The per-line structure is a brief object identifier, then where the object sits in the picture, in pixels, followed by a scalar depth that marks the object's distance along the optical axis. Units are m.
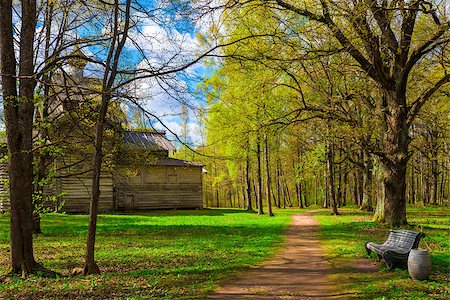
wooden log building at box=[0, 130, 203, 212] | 32.56
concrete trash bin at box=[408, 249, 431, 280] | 8.43
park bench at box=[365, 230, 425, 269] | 9.47
